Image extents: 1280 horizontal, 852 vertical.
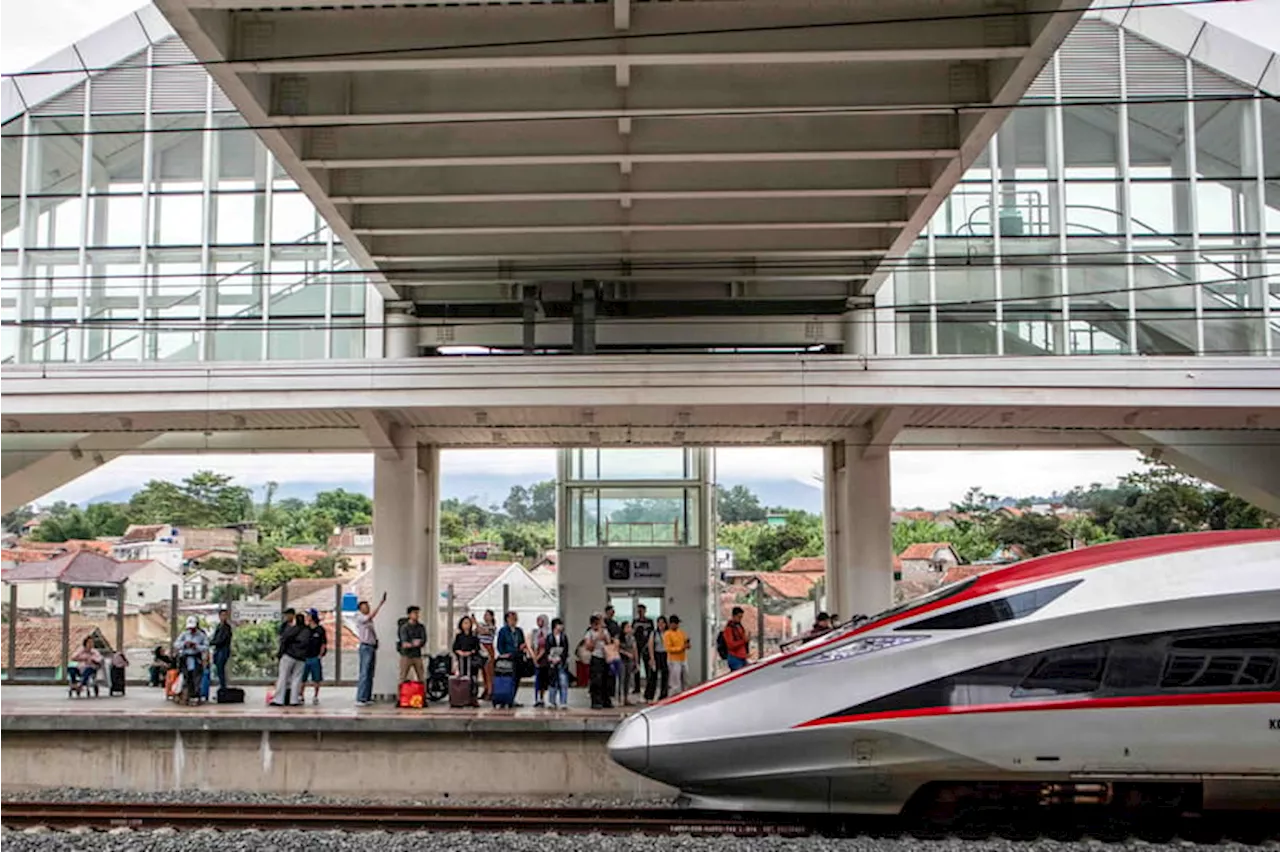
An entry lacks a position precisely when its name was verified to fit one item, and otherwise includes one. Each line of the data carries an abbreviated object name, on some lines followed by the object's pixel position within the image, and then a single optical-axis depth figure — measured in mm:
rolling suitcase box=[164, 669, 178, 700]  16031
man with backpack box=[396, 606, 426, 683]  15680
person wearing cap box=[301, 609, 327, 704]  15727
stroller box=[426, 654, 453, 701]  16375
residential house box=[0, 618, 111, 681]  19266
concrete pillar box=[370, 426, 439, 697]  17250
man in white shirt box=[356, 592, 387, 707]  16000
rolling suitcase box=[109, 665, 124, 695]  17016
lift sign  18750
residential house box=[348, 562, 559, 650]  22703
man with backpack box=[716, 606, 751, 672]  15023
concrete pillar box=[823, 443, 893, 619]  17672
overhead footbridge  9398
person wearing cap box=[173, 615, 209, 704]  15812
